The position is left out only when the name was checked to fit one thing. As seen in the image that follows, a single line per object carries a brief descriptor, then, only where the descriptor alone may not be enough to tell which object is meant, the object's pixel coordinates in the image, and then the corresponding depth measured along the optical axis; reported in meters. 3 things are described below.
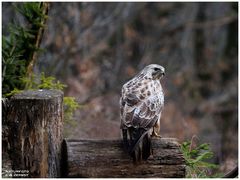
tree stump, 14.91
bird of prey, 15.02
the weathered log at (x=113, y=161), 14.98
